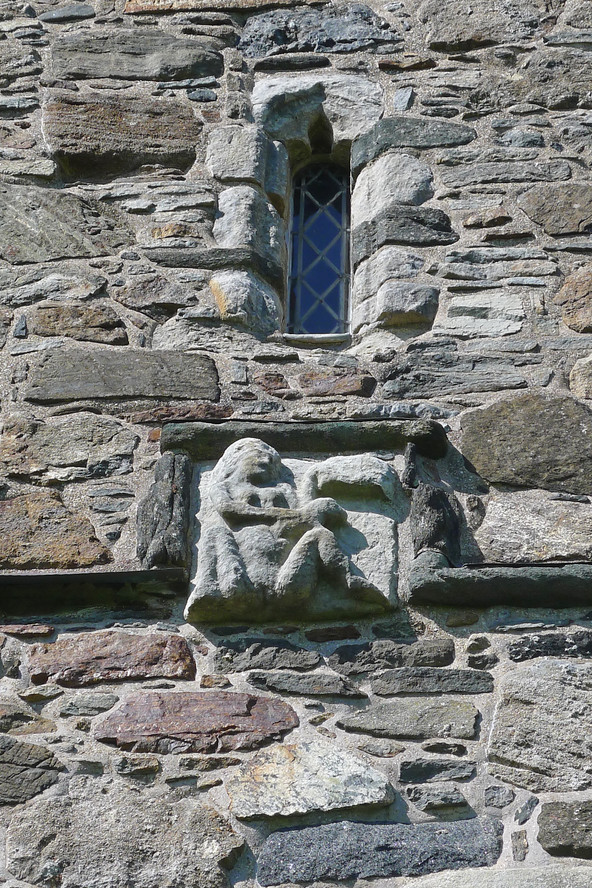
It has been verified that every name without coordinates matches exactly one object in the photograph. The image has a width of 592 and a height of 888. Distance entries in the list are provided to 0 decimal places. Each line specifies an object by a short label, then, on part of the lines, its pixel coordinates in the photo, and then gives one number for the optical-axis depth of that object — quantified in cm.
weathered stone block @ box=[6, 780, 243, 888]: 682
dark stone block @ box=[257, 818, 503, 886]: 677
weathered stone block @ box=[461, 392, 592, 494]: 864
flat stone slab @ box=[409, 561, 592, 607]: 777
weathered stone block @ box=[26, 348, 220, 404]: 923
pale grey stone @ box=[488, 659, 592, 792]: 707
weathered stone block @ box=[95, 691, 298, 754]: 732
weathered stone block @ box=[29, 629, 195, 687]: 766
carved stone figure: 780
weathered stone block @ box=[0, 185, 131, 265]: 1019
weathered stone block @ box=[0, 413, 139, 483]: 878
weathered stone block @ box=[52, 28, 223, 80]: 1125
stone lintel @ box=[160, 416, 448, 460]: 868
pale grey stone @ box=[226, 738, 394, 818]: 703
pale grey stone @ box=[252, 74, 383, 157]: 1099
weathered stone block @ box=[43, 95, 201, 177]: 1070
